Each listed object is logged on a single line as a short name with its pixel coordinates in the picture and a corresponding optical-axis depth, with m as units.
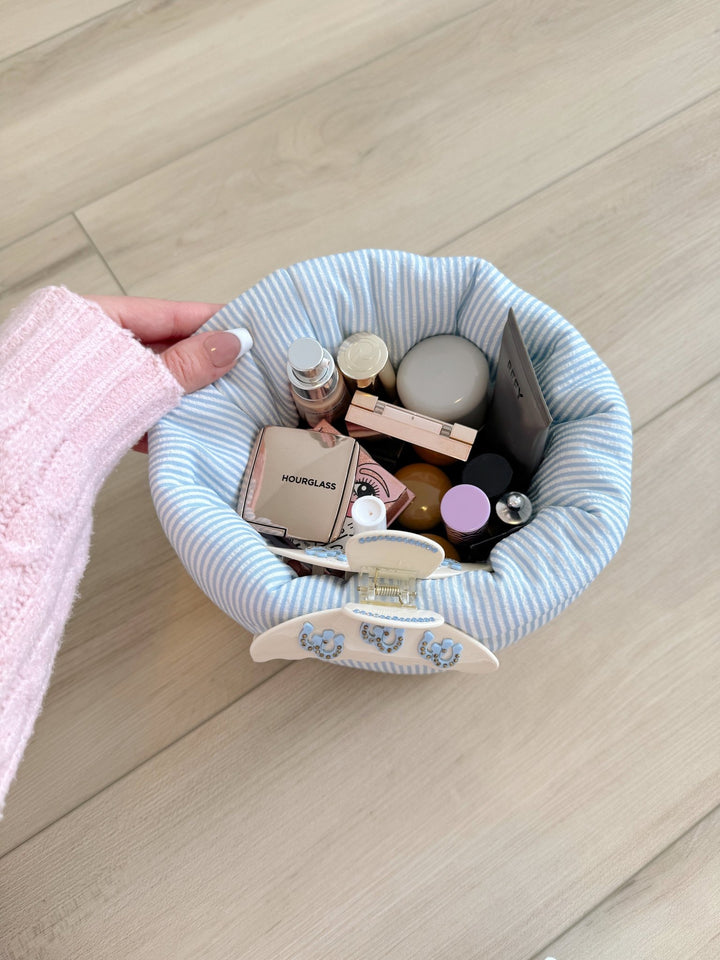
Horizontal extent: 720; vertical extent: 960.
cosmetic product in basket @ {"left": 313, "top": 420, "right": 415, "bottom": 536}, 0.51
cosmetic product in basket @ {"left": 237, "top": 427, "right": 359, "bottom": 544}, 0.52
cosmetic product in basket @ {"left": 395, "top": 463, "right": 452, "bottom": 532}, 0.52
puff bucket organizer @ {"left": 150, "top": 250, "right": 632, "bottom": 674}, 0.44
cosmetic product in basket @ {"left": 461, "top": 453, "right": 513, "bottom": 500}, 0.49
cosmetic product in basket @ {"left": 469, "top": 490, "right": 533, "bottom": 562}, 0.48
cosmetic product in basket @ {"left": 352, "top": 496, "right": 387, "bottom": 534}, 0.44
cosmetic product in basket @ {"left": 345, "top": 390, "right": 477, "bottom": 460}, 0.51
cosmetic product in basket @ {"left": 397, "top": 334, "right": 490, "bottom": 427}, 0.52
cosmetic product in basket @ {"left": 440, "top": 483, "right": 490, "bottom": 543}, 0.47
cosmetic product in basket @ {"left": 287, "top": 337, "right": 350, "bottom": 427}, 0.48
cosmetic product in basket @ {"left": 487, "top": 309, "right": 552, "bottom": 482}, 0.45
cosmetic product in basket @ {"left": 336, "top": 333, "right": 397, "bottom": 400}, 0.51
